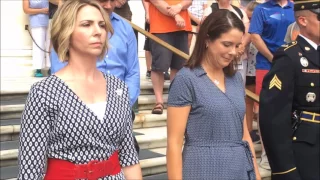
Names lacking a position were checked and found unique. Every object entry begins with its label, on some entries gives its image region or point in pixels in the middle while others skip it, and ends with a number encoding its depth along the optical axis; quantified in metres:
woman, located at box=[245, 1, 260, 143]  5.08
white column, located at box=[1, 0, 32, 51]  7.75
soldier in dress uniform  2.61
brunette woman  2.53
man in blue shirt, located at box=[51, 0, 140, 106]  3.05
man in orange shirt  5.15
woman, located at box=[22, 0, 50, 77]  6.91
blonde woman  2.01
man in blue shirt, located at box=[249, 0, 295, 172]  4.57
